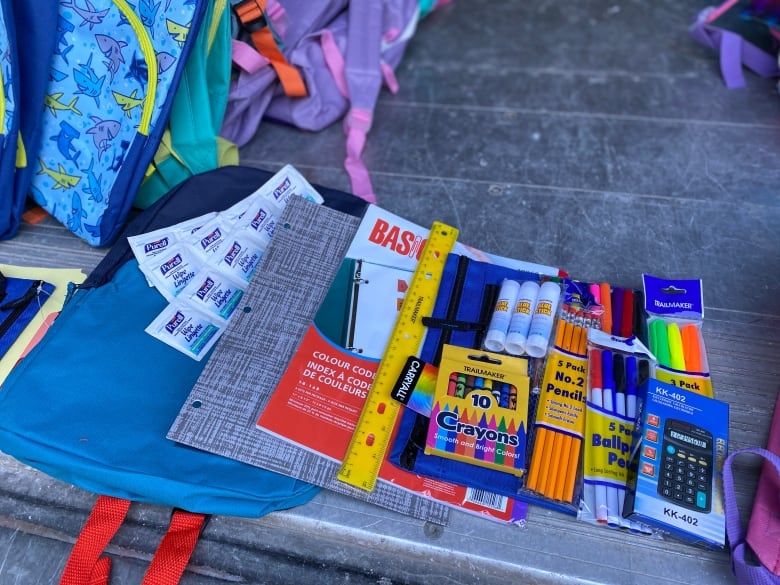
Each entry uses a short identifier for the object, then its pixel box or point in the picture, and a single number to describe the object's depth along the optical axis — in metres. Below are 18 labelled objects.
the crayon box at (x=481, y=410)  0.86
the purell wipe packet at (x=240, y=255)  1.05
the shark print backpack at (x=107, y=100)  1.05
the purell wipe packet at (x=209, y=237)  1.06
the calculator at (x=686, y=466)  0.80
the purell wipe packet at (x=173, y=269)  1.03
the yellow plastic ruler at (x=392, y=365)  0.86
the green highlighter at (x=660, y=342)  0.97
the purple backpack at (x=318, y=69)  1.31
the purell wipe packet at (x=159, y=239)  1.05
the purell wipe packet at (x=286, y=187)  1.15
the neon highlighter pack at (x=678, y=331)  0.95
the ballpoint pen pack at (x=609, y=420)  0.84
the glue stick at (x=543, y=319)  0.94
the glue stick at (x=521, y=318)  0.95
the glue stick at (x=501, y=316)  0.96
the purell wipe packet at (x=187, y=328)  0.96
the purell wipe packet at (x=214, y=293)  1.01
